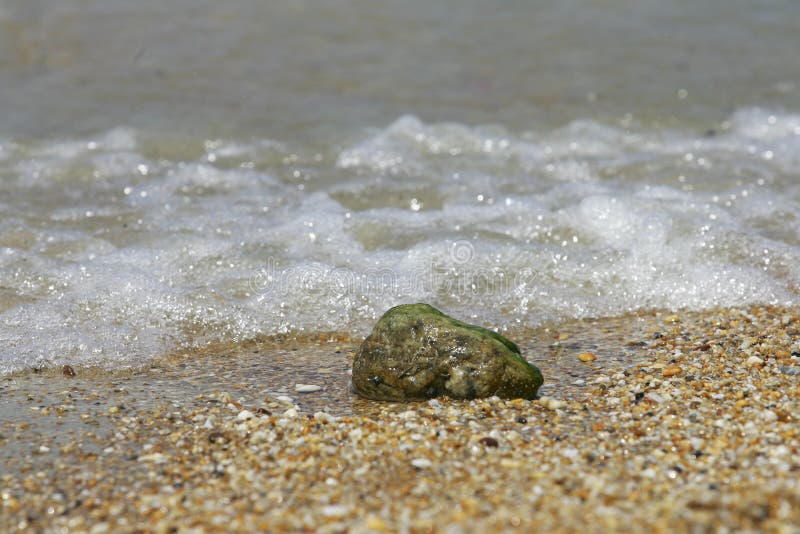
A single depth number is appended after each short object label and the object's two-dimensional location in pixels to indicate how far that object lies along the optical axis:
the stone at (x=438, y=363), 6.12
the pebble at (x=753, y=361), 6.60
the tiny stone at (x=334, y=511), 4.66
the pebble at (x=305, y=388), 6.53
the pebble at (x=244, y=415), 5.89
